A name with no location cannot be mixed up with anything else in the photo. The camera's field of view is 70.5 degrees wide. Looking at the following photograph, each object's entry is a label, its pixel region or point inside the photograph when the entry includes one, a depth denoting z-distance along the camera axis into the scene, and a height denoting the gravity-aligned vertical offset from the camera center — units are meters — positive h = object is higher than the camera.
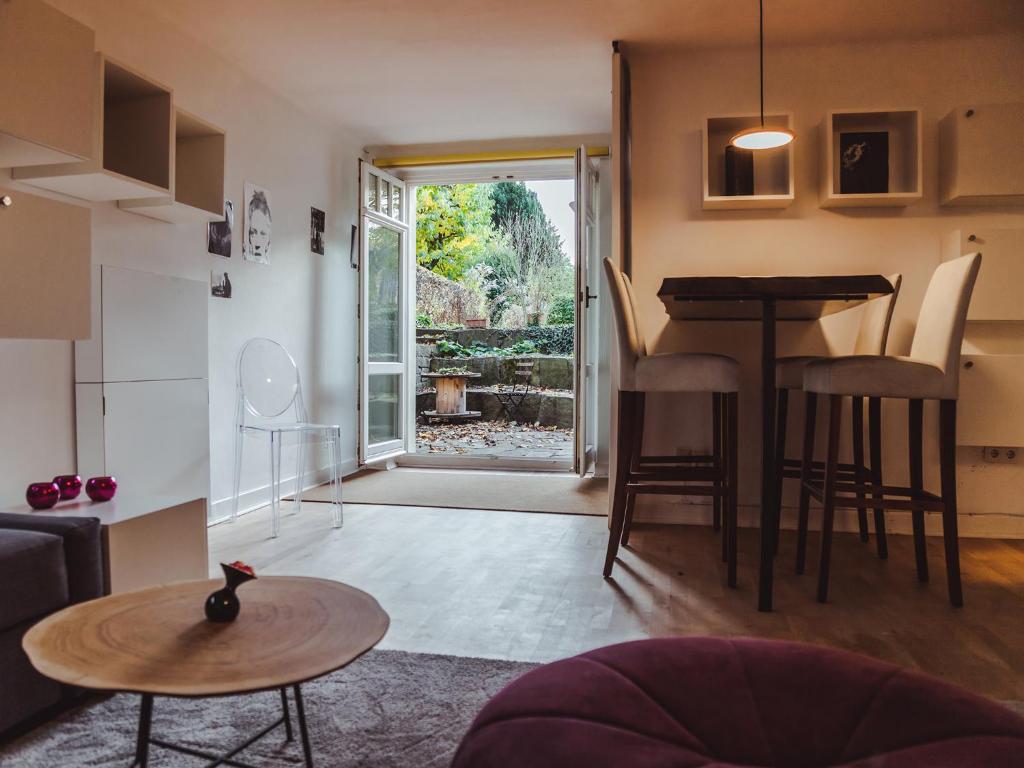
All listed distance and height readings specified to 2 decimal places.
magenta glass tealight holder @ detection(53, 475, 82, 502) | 2.06 -0.34
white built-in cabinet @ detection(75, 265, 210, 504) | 2.75 -0.07
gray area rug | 1.36 -0.73
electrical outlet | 3.34 -0.39
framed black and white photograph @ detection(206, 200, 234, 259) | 3.54 +0.66
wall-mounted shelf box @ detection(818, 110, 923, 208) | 3.29 +1.01
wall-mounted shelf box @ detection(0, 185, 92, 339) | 2.02 +0.30
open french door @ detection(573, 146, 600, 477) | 4.82 +0.46
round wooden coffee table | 0.96 -0.41
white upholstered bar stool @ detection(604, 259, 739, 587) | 2.51 -0.07
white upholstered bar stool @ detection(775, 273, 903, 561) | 2.96 -0.14
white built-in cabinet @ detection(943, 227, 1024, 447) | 3.21 +0.03
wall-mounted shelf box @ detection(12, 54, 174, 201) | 2.58 +0.87
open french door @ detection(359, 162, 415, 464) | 5.07 +0.39
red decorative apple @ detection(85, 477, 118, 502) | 2.04 -0.34
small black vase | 1.17 -0.38
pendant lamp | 2.92 +0.96
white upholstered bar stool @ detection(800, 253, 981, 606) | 2.29 -0.05
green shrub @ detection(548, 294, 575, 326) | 10.86 +0.88
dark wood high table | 2.19 +0.24
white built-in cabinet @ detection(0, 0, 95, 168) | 2.03 +0.84
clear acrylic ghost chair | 3.60 -0.19
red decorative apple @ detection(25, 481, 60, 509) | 1.95 -0.34
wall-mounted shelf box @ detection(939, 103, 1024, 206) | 3.18 +0.96
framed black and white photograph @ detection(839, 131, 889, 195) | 3.37 +0.96
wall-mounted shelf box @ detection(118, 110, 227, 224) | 3.08 +0.85
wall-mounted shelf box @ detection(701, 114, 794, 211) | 3.41 +0.99
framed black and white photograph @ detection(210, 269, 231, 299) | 3.57 +0.42
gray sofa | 1.42 -0.46
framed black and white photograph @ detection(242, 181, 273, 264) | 3.87 +0.78
